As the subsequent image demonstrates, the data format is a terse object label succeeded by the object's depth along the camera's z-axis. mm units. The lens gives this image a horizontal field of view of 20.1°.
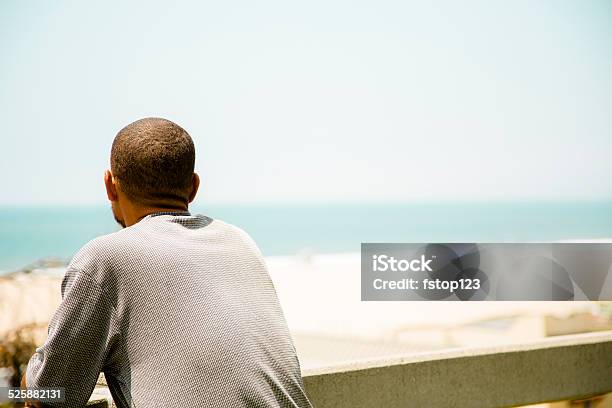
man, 3280
